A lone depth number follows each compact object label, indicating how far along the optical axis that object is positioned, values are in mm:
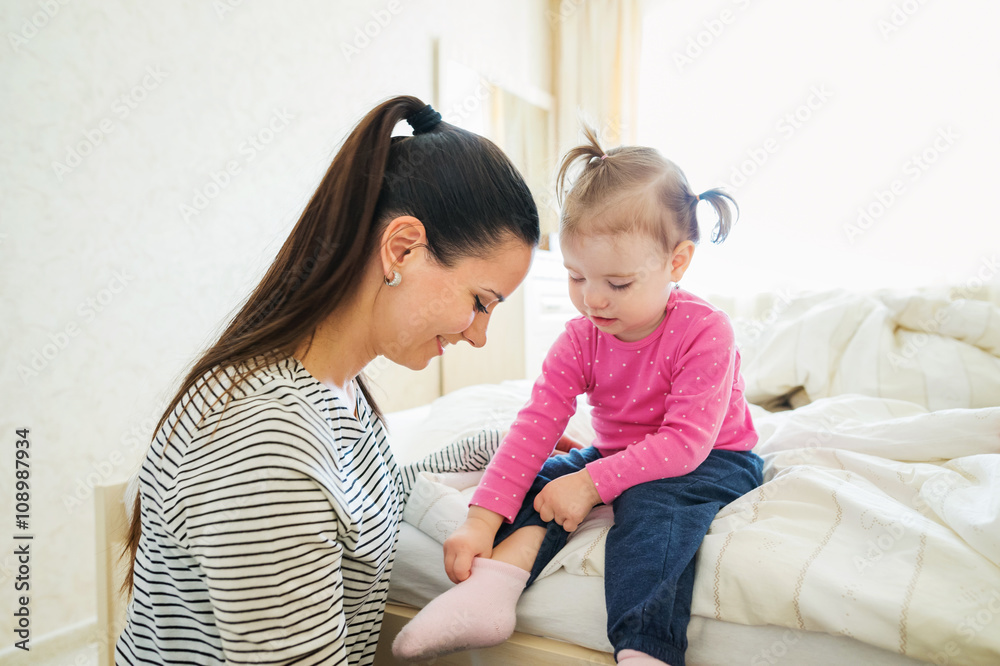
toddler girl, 725
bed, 633
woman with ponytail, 548
